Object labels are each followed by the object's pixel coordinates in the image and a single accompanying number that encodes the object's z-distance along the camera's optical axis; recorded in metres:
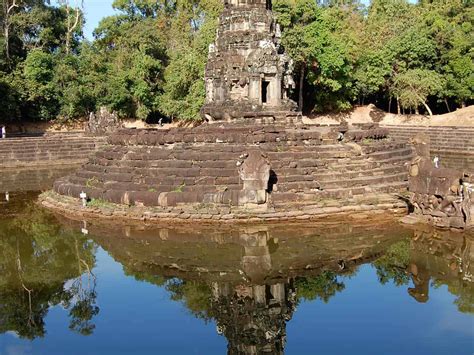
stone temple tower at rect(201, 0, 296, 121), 19.52
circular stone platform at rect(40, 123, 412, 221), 13.61
